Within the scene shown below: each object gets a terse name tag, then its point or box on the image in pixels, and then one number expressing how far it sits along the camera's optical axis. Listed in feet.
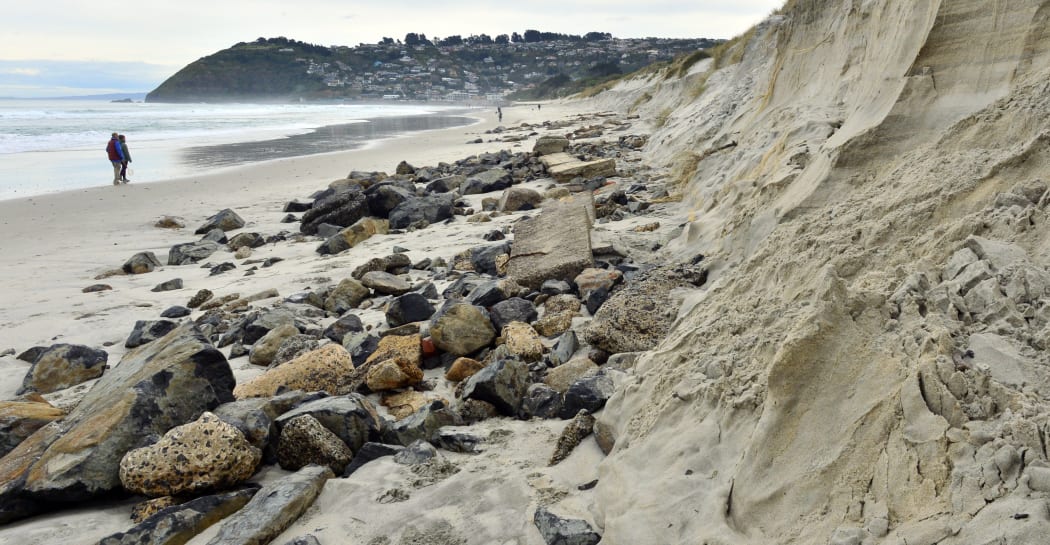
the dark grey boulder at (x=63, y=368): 16.56
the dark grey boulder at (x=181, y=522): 9.09
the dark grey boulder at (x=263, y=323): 18.08
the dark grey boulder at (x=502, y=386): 12.54
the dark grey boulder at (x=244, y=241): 31.47
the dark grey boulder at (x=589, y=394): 11.59
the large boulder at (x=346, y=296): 20.54
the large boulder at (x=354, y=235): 28.76
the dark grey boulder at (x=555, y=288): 18.38
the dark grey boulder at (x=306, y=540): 8.69
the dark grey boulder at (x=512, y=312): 16.30
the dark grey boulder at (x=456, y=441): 11.19
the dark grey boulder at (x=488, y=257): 22.26
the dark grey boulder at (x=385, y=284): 21.25
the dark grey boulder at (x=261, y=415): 11.49
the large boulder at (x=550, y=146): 50.60
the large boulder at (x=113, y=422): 10.36
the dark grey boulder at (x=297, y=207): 39.81
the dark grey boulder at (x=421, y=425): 11.74
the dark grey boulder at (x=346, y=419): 11.46
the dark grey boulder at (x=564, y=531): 8.01
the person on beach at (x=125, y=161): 51.77
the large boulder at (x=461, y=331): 15.43
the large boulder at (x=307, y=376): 14.01
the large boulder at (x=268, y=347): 16.80
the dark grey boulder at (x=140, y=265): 27.86
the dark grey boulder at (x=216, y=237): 32.71
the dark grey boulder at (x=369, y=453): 10.93
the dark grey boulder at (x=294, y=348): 16.19
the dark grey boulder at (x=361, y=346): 15.81
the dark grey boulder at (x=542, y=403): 12.14
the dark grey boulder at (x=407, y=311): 17.78
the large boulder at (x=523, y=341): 14.58
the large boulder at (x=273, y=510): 8.91
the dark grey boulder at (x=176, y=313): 21.29
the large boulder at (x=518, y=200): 32.83
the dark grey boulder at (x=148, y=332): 19.22
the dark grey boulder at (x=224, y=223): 35.27
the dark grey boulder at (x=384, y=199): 34.40
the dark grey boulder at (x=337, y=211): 33.32
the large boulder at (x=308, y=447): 11.04
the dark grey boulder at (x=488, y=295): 17.67
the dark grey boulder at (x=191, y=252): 29.55
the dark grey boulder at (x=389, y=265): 22.76
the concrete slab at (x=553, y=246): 19.22
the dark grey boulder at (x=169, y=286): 24.86
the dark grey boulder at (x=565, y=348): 14.30
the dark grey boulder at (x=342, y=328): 17.66
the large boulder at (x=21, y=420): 12.30
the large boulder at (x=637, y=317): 13.83
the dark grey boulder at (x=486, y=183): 39.63
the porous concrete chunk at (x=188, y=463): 10.23
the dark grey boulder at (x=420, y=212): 32.42
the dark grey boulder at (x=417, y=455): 10.78
